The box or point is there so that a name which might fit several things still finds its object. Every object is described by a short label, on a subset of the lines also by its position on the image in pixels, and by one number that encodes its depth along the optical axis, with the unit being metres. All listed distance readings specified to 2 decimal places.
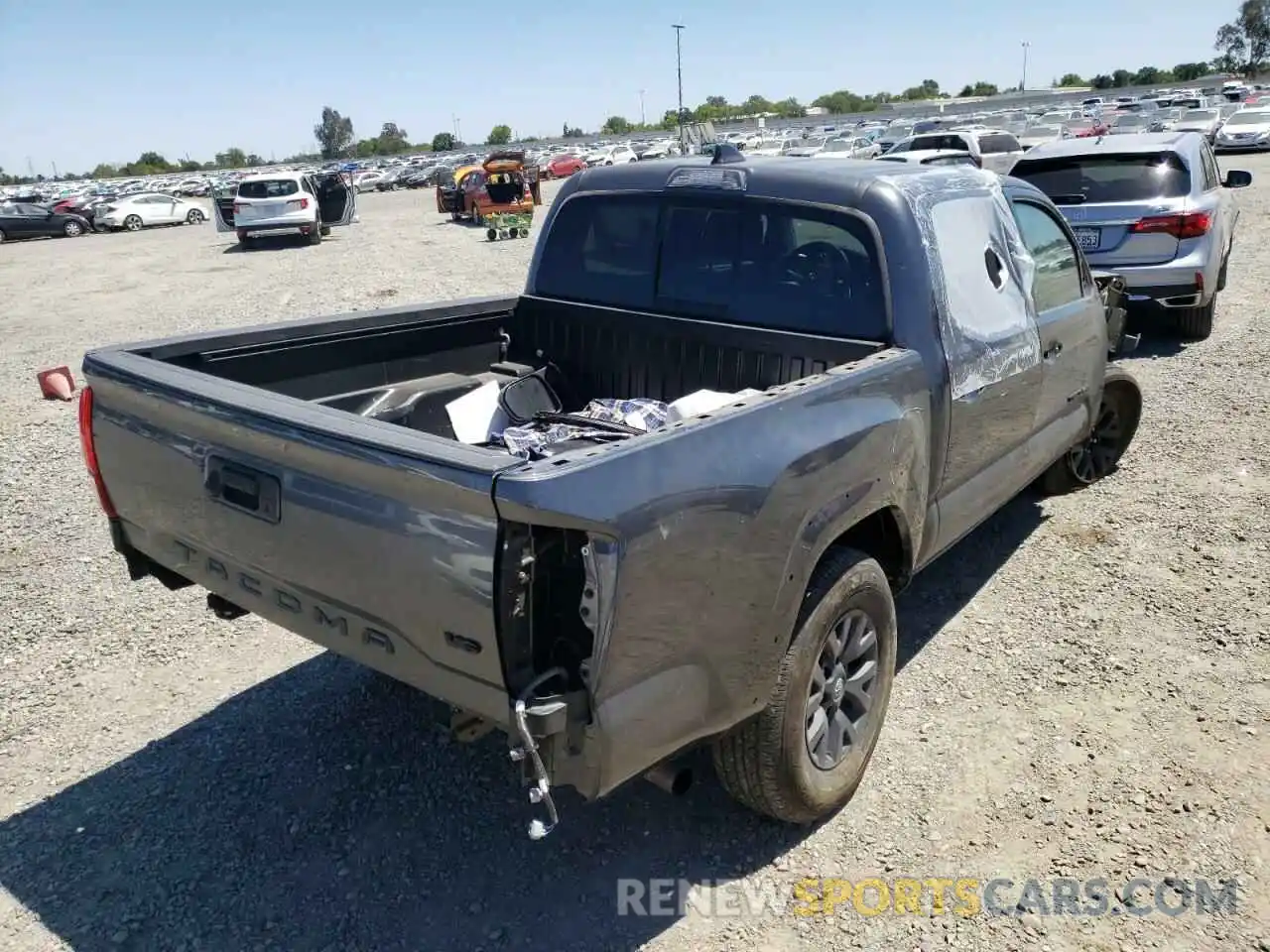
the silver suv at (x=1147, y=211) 8.24
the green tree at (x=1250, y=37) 100.19
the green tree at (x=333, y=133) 145.50
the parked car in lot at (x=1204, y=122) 33.93
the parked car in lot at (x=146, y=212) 34.19
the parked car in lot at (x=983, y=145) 23.47
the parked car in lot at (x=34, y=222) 31.41
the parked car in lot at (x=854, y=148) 34.69
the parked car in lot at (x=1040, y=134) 35.17
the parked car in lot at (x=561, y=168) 46.08
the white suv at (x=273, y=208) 22.47
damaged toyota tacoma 2.13
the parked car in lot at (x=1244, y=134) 32.00
